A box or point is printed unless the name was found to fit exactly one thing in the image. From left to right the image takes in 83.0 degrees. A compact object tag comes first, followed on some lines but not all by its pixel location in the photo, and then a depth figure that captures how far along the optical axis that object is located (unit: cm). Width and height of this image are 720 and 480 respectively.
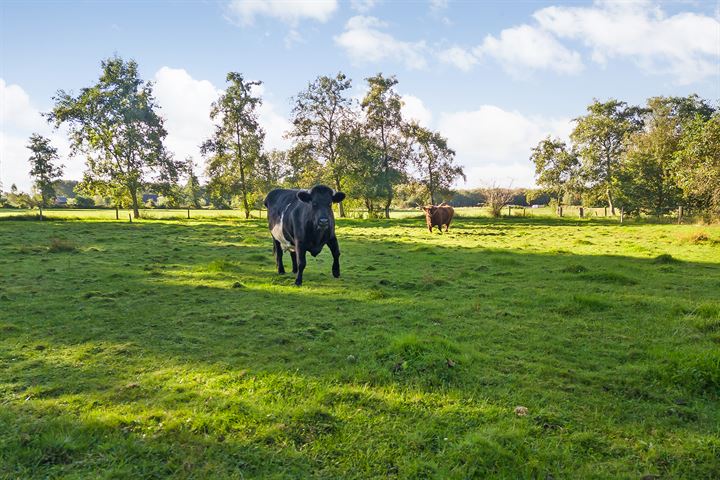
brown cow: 2769
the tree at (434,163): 5038
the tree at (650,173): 3685
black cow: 1018
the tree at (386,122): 4825
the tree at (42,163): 4556
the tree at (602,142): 4253
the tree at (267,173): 4783
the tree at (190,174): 4950
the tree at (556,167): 4566
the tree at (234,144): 4638
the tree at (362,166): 4506
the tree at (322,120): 4700
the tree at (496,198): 4569
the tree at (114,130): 4438
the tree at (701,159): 1903
